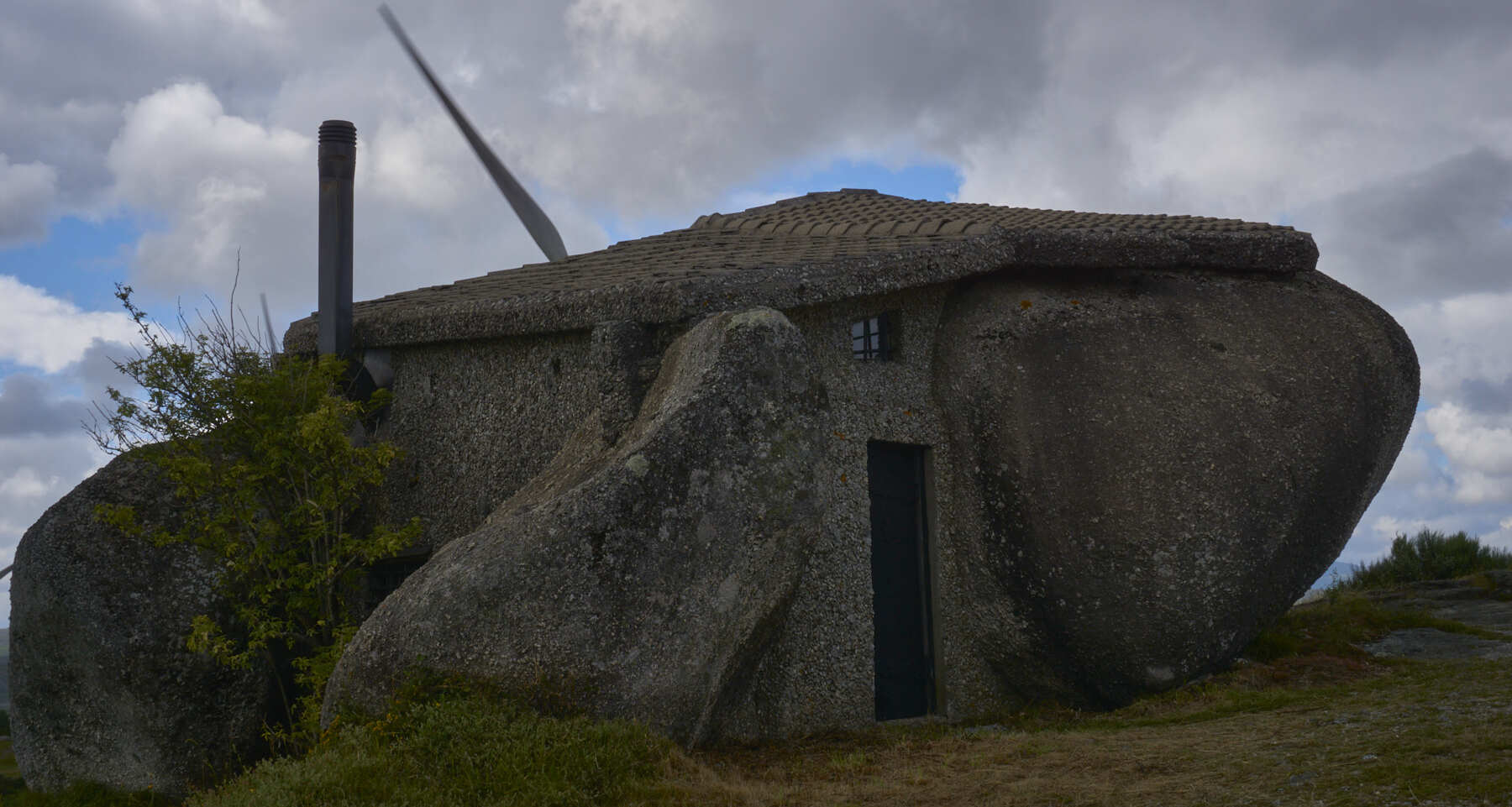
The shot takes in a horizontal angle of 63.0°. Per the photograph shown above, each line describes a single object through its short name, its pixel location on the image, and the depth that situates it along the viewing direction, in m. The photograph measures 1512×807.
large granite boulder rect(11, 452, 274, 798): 9.05
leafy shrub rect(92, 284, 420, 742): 9.01
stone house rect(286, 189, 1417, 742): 8.66
